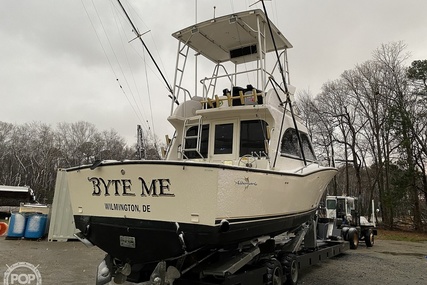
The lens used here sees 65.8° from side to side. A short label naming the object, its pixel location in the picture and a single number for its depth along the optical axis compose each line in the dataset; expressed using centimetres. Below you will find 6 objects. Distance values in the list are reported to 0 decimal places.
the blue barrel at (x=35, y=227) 1235
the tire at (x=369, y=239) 1465
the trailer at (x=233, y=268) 434
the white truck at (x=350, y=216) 1465
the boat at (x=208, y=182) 366
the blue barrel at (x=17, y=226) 1235
